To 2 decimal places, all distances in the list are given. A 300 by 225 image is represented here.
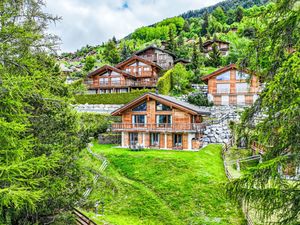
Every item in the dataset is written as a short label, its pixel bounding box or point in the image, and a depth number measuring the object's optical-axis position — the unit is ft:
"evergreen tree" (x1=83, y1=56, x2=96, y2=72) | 214.48
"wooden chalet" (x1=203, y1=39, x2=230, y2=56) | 225.31
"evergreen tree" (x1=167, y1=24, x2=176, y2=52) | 224.12
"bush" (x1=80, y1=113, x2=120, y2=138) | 44.96
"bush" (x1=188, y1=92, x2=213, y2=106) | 134.21
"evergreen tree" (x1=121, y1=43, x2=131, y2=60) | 242.00
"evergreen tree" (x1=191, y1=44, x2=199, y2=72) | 181.06
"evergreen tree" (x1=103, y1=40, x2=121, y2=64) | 230.68
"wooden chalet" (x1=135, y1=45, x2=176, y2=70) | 196.87
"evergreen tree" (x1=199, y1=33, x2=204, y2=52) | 230.73
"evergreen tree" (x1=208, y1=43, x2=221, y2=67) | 198.49
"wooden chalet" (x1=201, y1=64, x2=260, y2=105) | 133.18
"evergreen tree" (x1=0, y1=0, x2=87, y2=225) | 25.88
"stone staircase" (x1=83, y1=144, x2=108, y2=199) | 78.43
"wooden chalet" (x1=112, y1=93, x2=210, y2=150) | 93.45
